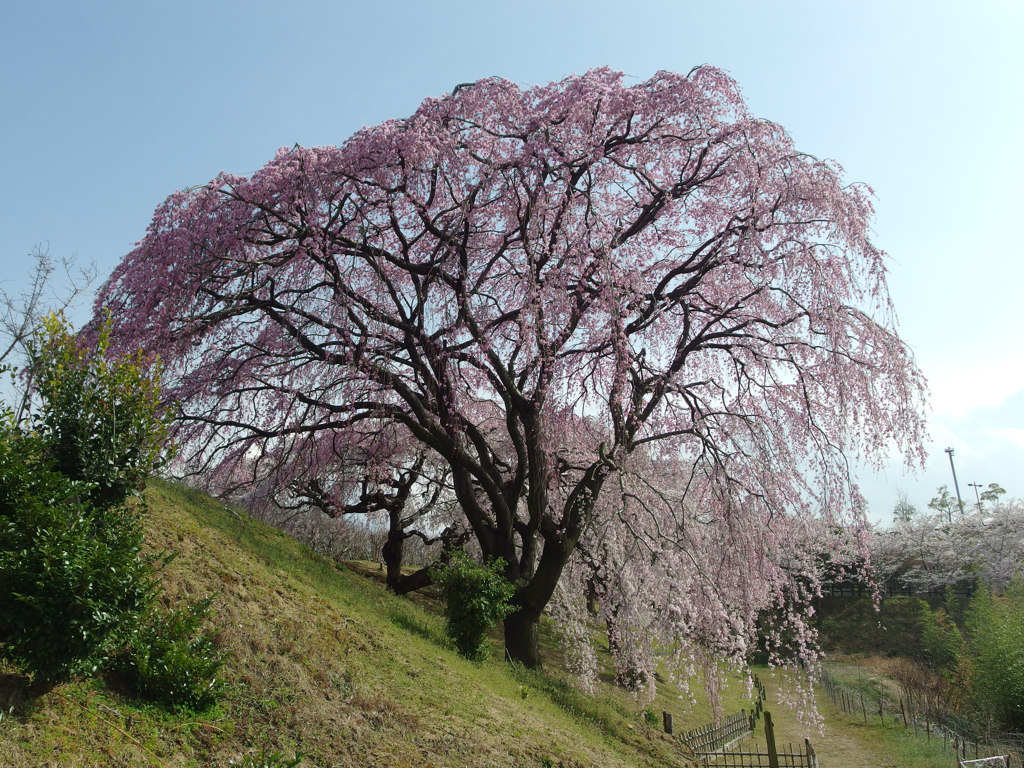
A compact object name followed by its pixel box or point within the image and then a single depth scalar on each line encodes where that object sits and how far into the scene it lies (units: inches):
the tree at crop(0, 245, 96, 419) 537.3
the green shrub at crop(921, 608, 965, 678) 866.6
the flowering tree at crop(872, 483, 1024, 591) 1199.6
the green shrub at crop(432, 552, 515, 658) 373.7
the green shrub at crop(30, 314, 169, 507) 195.9
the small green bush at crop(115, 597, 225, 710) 192.4
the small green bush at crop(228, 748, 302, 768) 164.1
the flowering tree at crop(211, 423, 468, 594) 549.4
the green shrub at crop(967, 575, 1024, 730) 657.0
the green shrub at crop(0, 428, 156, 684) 159.2
